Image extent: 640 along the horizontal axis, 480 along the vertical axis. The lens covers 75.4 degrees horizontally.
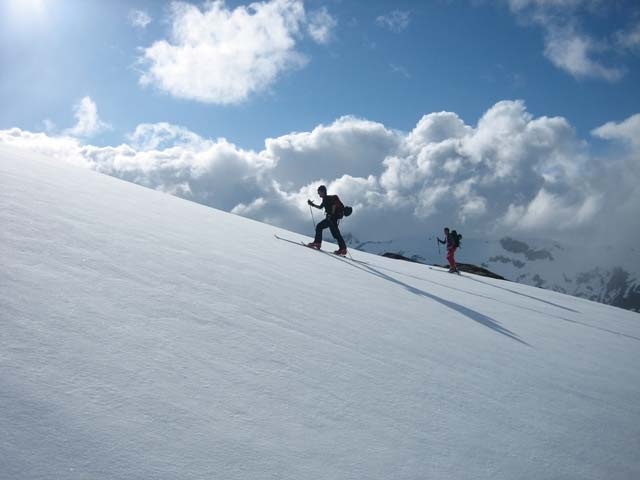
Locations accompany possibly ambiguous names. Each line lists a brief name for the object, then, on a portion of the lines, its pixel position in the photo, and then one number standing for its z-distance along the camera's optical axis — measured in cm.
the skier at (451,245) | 1762
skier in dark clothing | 1148
